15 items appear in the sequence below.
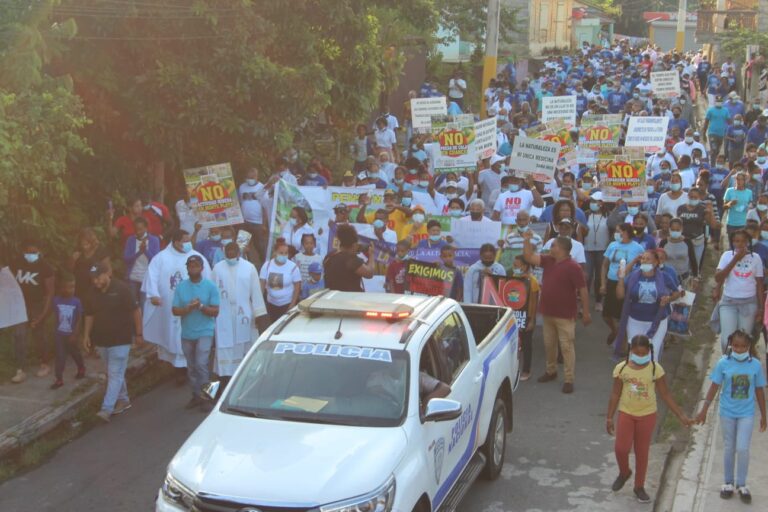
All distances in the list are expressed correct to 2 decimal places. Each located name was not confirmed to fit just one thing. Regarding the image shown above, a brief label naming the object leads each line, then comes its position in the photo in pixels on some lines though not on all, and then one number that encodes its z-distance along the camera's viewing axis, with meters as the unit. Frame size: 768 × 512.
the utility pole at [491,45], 26.94
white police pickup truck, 6.46
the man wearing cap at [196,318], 11.06
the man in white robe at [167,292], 12.09
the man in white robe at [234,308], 11.70
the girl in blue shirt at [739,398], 8.68
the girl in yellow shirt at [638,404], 8.77
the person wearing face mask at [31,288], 12.05
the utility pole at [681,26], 57.19
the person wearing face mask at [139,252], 13.18
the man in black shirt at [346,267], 11.80
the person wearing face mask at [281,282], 12.32
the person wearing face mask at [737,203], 16.88
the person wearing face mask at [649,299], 11.77
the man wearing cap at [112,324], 10.81
